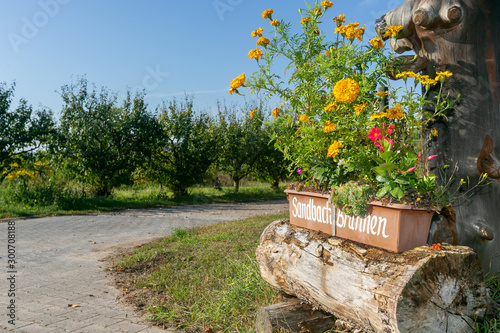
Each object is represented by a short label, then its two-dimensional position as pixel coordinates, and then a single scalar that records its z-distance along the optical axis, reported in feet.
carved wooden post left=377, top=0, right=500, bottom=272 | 11.62
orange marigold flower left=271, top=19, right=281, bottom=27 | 12.24
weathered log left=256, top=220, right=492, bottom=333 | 8.27
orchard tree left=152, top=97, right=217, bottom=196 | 53.62
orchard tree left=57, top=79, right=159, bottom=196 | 47.55
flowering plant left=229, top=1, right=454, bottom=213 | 9.75
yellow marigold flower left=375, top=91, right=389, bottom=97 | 10.46
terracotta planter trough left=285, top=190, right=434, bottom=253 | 9.14
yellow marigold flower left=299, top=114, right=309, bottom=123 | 11.19
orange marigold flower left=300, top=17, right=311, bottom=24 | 12.20
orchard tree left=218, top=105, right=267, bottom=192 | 59.26
